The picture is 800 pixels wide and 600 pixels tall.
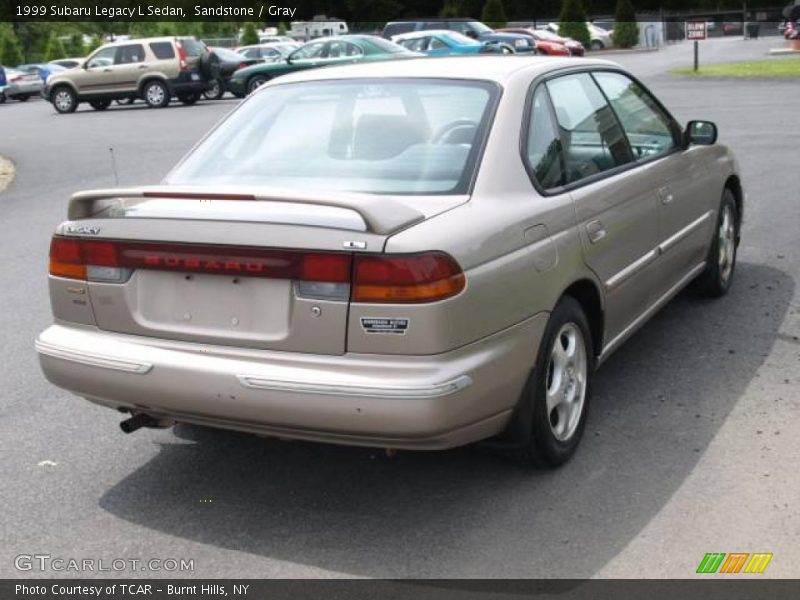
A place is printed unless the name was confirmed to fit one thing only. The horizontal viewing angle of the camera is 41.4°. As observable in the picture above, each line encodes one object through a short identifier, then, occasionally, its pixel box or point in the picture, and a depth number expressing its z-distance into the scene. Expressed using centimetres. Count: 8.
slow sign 2883
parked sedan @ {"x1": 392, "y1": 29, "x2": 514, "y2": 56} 3238
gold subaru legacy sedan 361
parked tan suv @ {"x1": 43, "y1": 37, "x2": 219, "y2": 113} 2886
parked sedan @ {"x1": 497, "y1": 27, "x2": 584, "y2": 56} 4003
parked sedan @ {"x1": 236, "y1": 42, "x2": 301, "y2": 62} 3302
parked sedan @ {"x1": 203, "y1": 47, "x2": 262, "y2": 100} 3091
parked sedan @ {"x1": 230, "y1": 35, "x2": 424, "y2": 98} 2791
